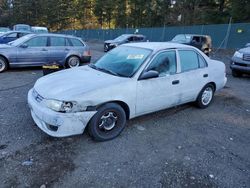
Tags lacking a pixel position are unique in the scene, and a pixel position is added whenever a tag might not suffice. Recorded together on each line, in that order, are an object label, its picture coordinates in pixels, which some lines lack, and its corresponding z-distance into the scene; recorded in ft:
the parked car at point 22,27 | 59.37
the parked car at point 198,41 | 43.14
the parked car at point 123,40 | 47.99
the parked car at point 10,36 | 34.52
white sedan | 9.18
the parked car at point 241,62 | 23.04
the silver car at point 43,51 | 22.98
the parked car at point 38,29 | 56.74
